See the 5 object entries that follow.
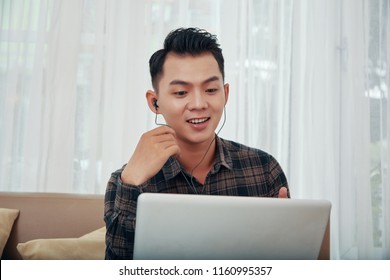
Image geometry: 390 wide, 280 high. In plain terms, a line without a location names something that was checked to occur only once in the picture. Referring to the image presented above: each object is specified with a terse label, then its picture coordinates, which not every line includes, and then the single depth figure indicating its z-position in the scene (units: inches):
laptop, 27.8
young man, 50.2
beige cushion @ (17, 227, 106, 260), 60.9
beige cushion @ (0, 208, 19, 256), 65.6
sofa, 67.7
